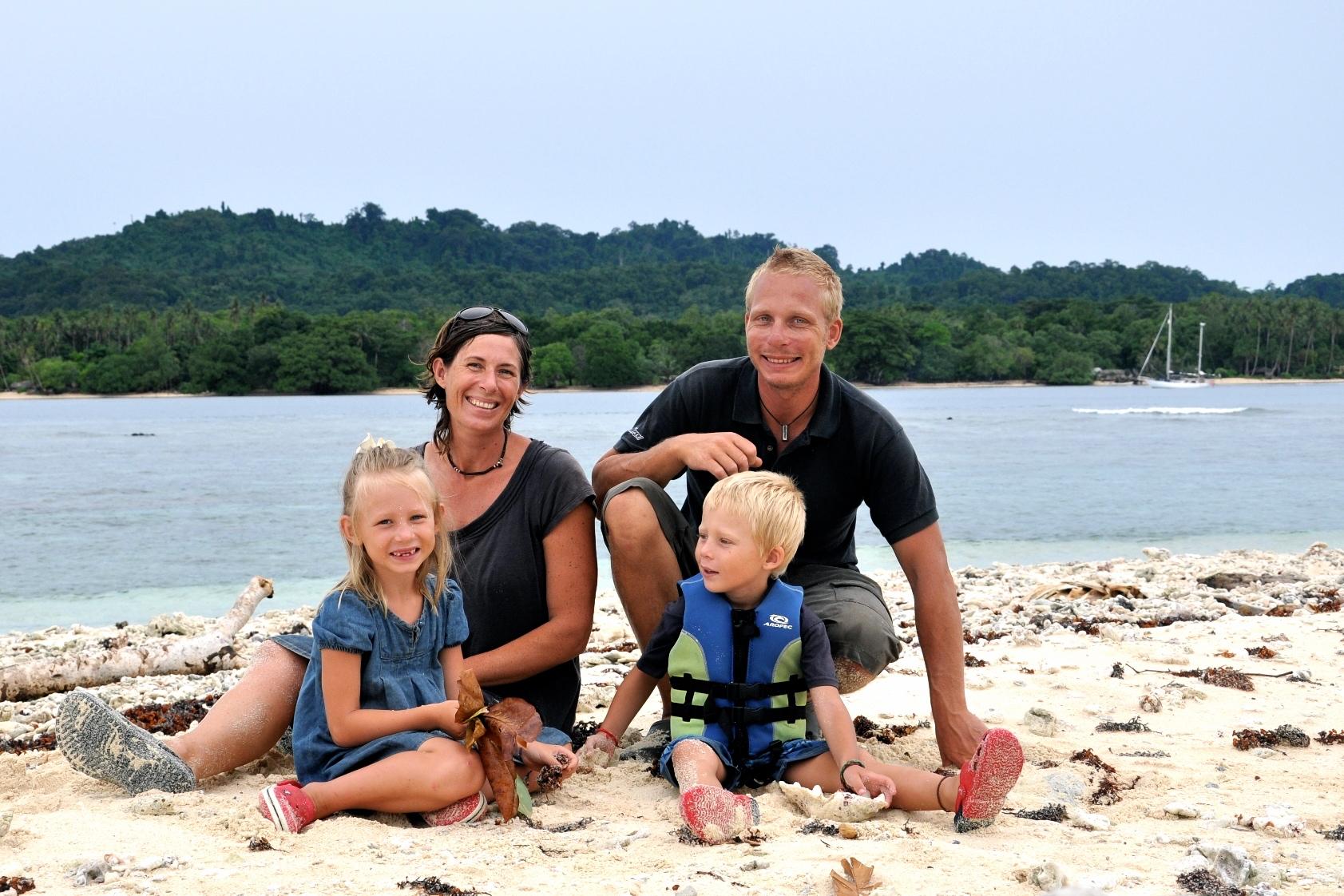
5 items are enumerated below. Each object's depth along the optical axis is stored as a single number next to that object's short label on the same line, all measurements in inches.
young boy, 141.5
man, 153.9
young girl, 132.1
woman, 158.1
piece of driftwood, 227.1
